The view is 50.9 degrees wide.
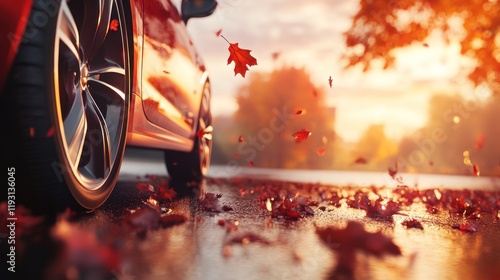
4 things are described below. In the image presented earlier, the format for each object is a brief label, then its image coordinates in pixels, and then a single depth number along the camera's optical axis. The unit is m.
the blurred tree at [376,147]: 36.66
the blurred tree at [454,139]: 30.92
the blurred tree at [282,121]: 26.48
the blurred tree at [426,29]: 11.14
